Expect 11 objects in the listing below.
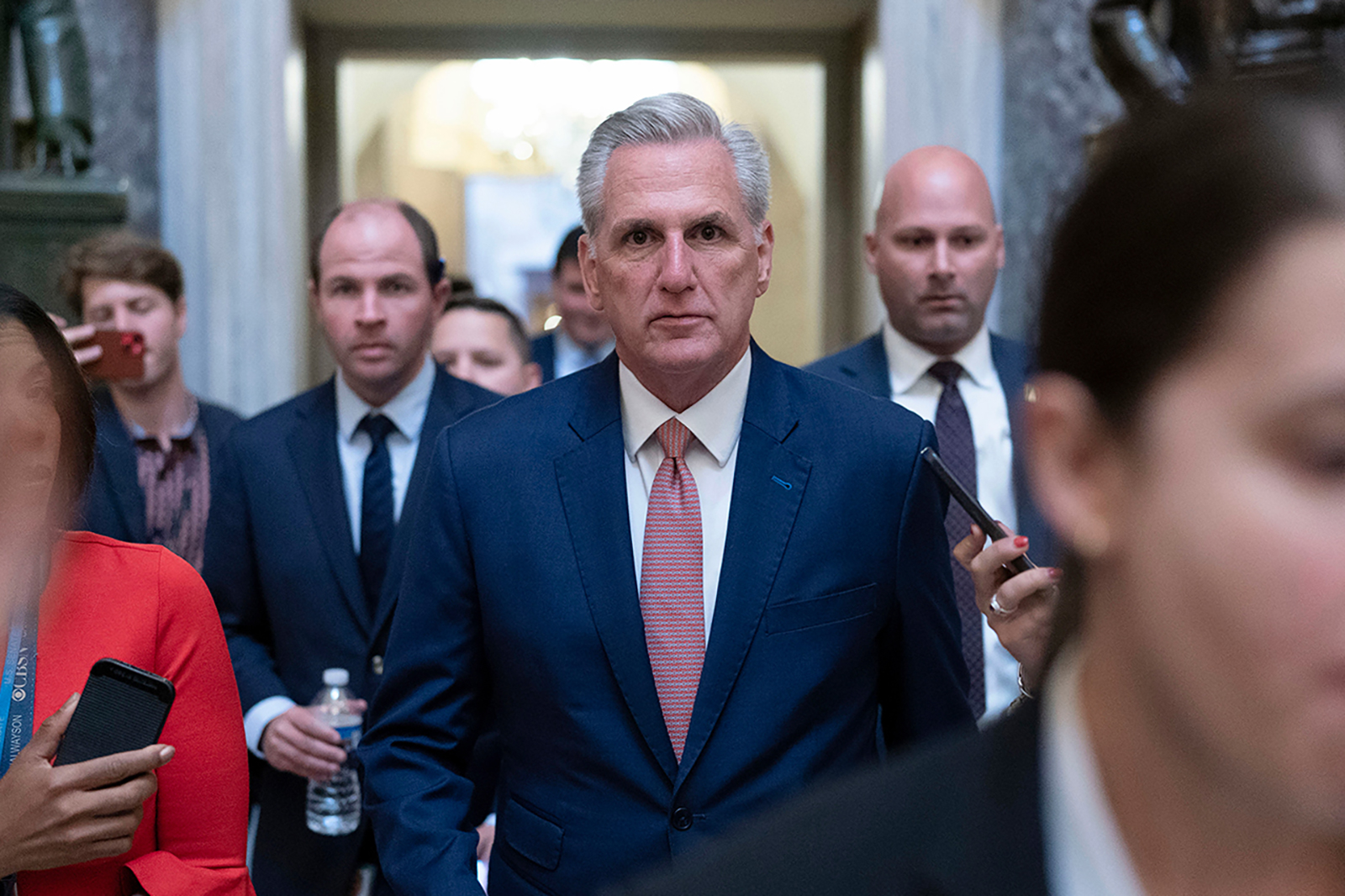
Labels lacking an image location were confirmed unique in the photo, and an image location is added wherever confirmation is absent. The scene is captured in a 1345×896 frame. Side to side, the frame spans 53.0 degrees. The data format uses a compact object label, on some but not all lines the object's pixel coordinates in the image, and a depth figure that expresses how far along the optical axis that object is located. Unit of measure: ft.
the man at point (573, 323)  17.29
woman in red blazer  5.57
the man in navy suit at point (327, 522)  9.61
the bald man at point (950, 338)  10.34
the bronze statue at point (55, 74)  17.06
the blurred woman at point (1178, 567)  2.54
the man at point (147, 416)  12.41
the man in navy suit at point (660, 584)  6.42
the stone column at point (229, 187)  19.98
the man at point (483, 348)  14.40
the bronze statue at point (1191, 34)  12.61
